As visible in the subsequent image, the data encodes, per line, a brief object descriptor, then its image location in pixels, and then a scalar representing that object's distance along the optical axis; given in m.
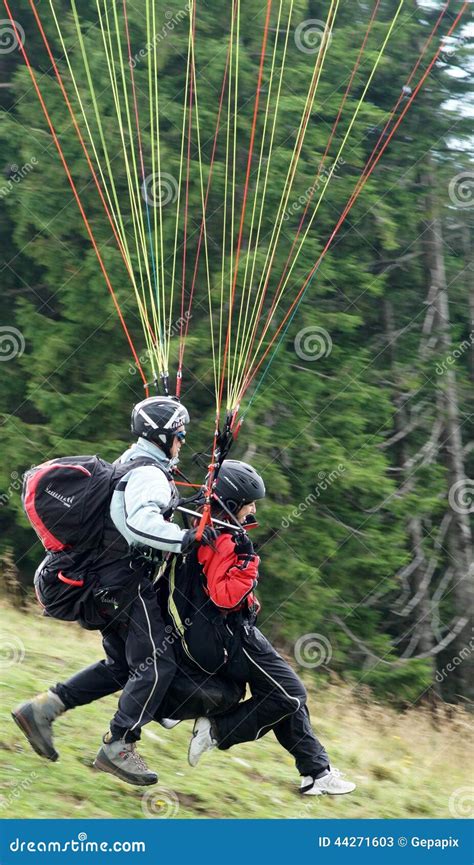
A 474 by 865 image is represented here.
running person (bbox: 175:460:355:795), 10.73
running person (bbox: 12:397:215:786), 10.59
